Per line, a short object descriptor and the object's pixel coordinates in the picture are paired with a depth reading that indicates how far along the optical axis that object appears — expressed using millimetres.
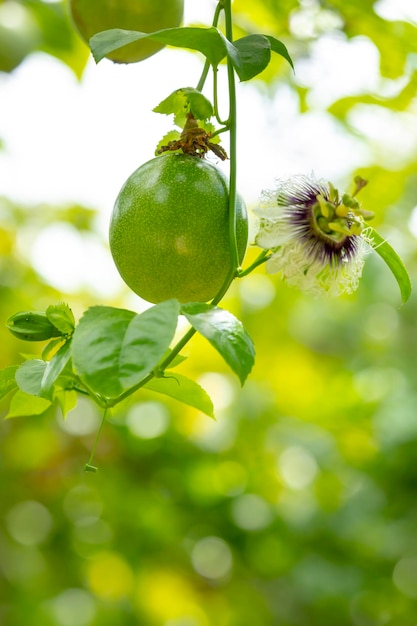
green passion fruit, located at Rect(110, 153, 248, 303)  859
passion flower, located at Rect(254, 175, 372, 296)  848
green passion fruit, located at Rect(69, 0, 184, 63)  974
